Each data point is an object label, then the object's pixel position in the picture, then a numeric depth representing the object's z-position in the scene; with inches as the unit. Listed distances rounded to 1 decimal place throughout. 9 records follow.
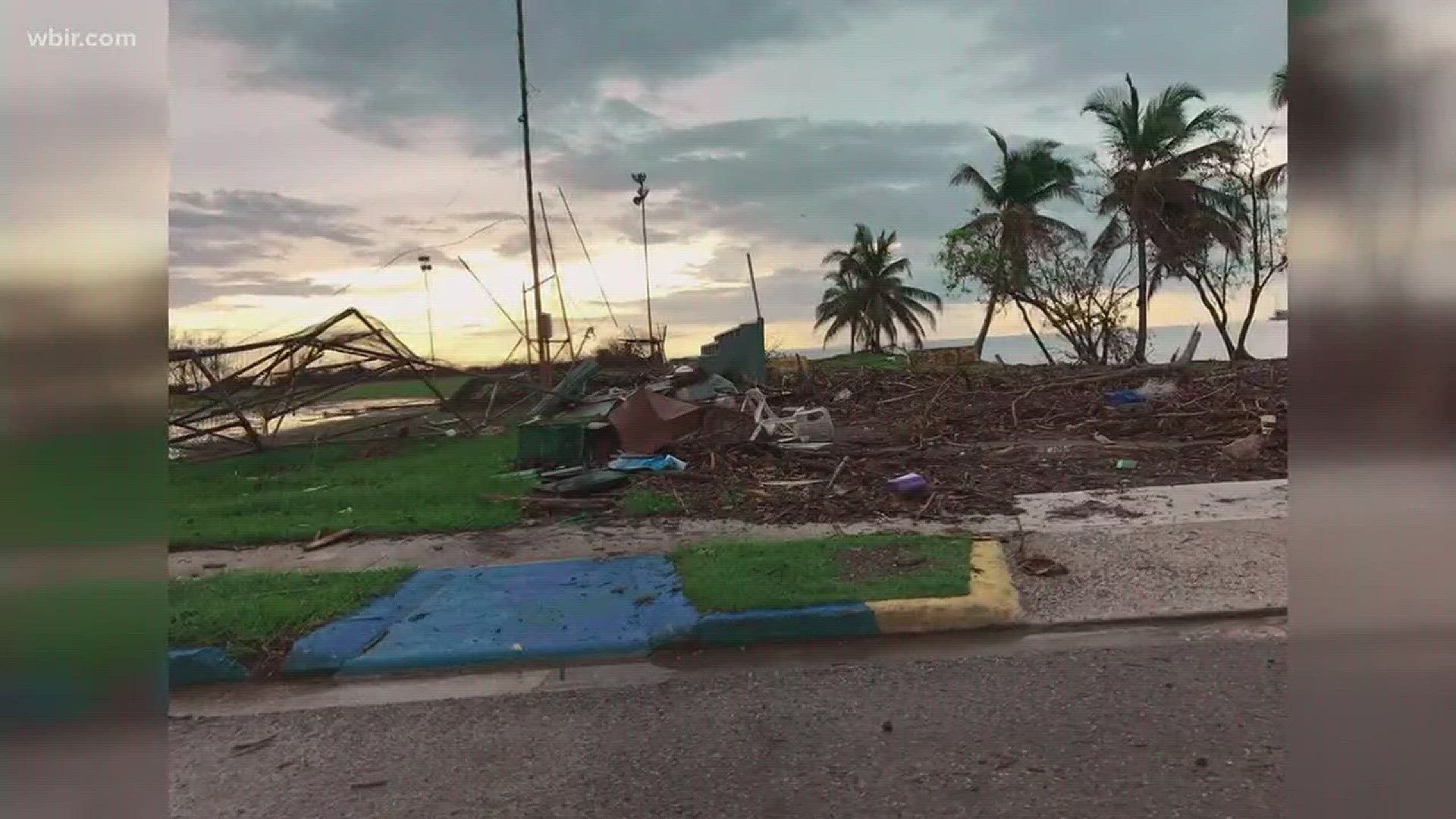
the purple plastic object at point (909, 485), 328.2
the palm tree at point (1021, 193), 1130.0
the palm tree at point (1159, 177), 1055.0
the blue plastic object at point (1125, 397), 540.7
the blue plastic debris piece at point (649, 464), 396.5
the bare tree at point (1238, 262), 933.2
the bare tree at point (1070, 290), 1030.4
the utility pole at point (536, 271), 538.3
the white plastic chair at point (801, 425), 465.4
